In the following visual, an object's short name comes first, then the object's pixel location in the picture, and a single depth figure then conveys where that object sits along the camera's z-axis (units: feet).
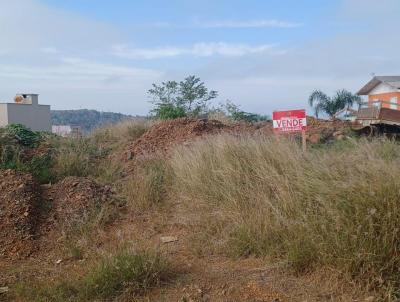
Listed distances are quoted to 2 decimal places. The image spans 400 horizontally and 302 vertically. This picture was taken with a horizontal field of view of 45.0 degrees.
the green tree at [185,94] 76.49
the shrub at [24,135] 36.15
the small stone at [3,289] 14.77
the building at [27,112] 112.23
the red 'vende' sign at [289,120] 24.07
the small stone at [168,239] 18.56
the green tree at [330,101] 108.58
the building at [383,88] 133.08
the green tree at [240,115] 63.18
